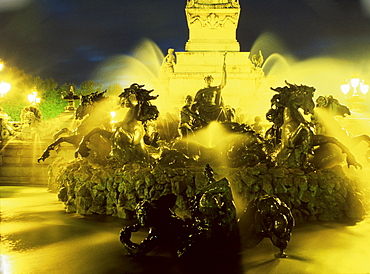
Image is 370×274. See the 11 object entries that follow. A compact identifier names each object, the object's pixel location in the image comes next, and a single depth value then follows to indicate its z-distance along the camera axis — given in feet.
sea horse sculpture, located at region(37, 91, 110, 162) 28.19
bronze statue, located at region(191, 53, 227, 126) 32.42
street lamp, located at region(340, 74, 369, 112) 55.36
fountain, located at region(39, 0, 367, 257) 20.52
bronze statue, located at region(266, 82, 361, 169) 22.77
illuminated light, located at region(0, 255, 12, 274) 12.37
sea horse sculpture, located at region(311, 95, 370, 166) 26.86
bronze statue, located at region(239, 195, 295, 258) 13.50
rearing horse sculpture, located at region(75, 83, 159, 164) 23.80
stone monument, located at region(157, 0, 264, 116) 53.21
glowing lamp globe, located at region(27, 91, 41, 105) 67.31
